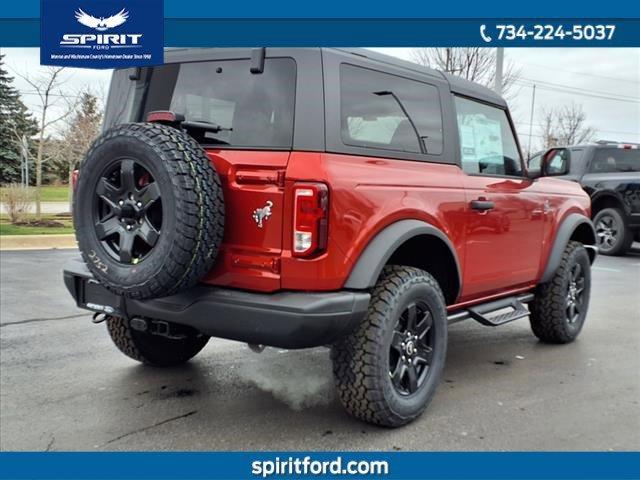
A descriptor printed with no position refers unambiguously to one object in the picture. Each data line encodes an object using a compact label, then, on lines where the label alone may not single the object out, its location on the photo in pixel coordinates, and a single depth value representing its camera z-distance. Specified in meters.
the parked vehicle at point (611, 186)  10.91
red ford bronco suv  2.78
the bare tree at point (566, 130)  28.31
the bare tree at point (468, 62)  14.07
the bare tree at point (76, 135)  14.80
